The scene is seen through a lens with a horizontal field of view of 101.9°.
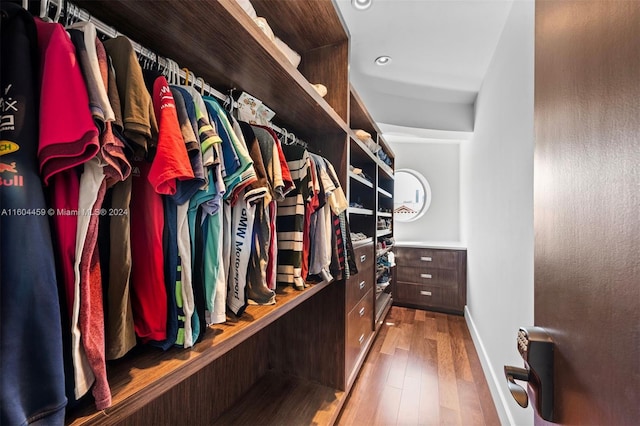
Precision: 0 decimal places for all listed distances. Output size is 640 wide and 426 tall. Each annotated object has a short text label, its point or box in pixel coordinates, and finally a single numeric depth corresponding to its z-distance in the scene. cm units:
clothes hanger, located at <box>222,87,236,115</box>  106
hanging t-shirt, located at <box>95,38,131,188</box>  44
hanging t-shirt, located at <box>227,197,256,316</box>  81
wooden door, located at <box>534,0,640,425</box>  31
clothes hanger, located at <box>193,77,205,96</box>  86
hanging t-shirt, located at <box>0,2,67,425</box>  35
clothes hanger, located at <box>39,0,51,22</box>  50
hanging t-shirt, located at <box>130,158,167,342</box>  57
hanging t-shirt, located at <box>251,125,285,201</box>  90
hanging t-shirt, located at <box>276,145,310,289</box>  111
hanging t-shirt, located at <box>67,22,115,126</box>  43
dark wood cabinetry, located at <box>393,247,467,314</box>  310
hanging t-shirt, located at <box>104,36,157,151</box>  50
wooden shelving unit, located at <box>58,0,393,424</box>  62
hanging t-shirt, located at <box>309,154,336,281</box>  124
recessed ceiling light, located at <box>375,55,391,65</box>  203
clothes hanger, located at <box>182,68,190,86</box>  80
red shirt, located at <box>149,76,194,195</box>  53
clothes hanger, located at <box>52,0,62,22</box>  51
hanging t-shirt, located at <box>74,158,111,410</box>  43
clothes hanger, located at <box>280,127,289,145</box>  137
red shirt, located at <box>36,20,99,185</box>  39
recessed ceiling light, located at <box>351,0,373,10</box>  151
